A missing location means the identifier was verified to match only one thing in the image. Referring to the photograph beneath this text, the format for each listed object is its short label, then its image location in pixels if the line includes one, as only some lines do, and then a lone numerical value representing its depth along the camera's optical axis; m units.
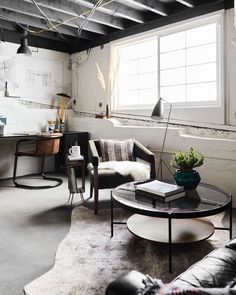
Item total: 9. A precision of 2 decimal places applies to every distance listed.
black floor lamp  3.66
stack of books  2.18
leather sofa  0.71
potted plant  2.41
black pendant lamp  4.32
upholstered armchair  3.14
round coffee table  1.96
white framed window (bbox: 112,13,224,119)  3.86
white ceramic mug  3.60
